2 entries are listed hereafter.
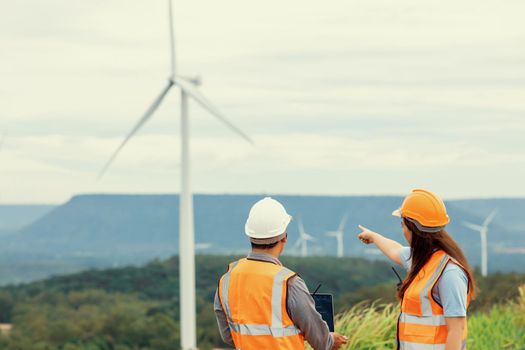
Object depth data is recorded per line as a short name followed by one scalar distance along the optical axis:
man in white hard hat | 6.55
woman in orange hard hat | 6.73
